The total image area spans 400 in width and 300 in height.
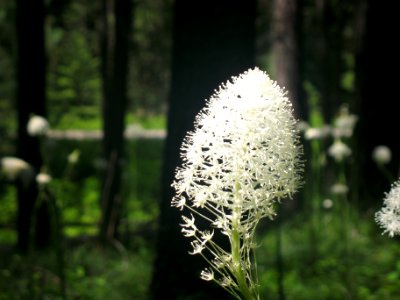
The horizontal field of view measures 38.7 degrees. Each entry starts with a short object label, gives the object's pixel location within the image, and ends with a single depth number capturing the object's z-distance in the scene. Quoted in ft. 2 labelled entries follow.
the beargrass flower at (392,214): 4.67
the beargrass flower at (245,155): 4.59
